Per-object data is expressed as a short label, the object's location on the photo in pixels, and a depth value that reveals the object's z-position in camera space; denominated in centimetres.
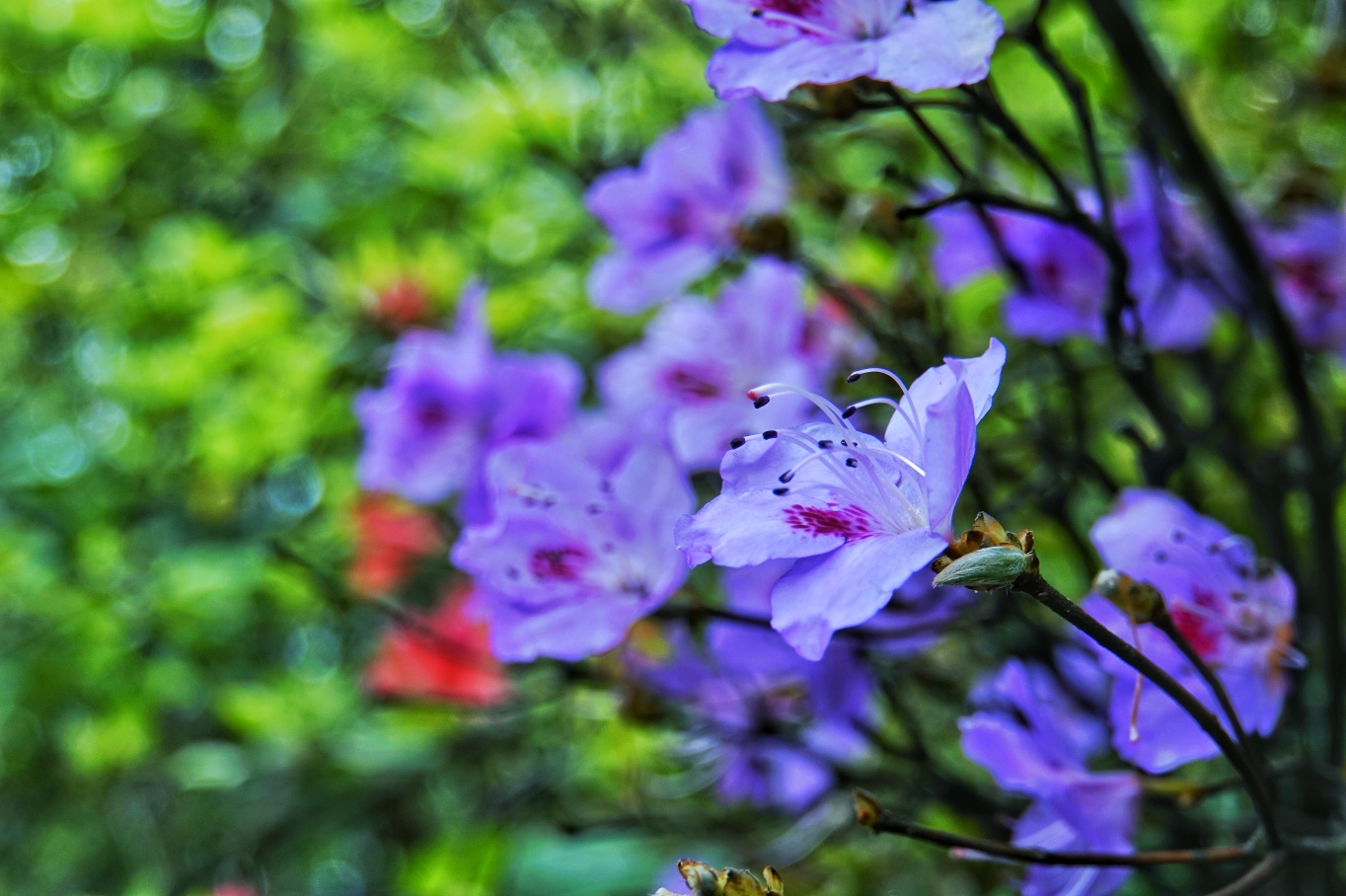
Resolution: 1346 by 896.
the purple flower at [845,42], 45
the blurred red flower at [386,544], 127
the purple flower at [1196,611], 48
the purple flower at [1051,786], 48
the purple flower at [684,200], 57
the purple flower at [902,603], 52
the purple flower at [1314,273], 57
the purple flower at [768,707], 54
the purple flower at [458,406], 57
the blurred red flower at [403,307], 120
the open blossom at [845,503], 43
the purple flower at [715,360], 55
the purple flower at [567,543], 51
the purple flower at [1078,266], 53
